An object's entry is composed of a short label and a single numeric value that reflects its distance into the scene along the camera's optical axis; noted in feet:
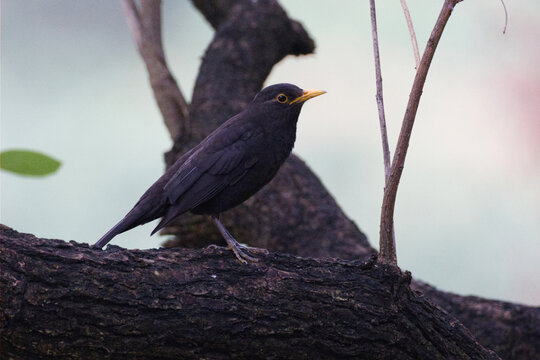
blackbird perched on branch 27.25
